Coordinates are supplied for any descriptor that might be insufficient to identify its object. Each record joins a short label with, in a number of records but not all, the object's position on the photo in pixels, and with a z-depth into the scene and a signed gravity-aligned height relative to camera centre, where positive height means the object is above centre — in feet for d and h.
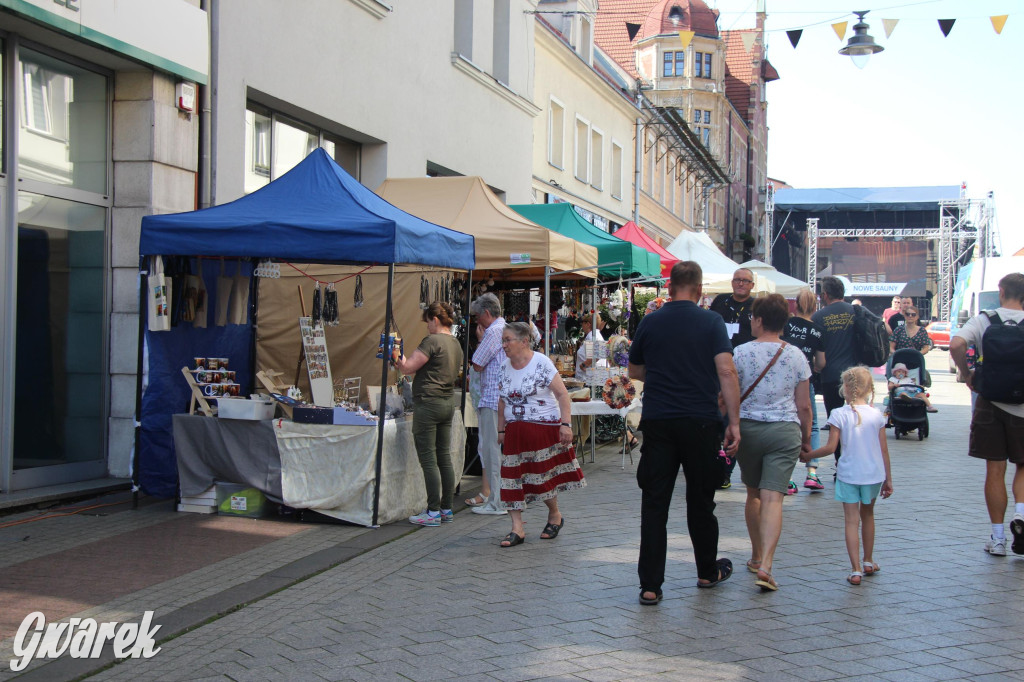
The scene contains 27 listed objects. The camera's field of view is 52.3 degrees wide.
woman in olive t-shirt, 25.91 -1.77
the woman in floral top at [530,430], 23.24 -2.06
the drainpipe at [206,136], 32.27 +6.07
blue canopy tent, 25.03 +2.45
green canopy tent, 44.78 +4.45
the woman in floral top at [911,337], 46.80 +0.44
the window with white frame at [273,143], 36.60 +7.03
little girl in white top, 20.39 -2.29
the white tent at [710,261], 62.85 +5.28
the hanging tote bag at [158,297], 26.61 +0.86
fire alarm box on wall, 30.91 +7.00
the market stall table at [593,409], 34.30 -2.29
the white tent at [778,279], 76.59 +4.96
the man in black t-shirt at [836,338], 32.27 +0.21
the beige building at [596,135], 75.31 +18.49
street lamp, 46.65 +13.48
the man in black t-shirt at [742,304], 31.37 +1.21
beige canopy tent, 34.65 +3.91
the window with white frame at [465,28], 54.39 +16.22
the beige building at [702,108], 131.34 +42.77
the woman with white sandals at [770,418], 19.42 -1.40
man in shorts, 22.68 -1.80
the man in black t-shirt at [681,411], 18.60 -1.24
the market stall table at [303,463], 25.58 -3.24
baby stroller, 45.96 -2.55
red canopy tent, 56.54 +5.59
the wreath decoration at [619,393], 35.14 -1.79
